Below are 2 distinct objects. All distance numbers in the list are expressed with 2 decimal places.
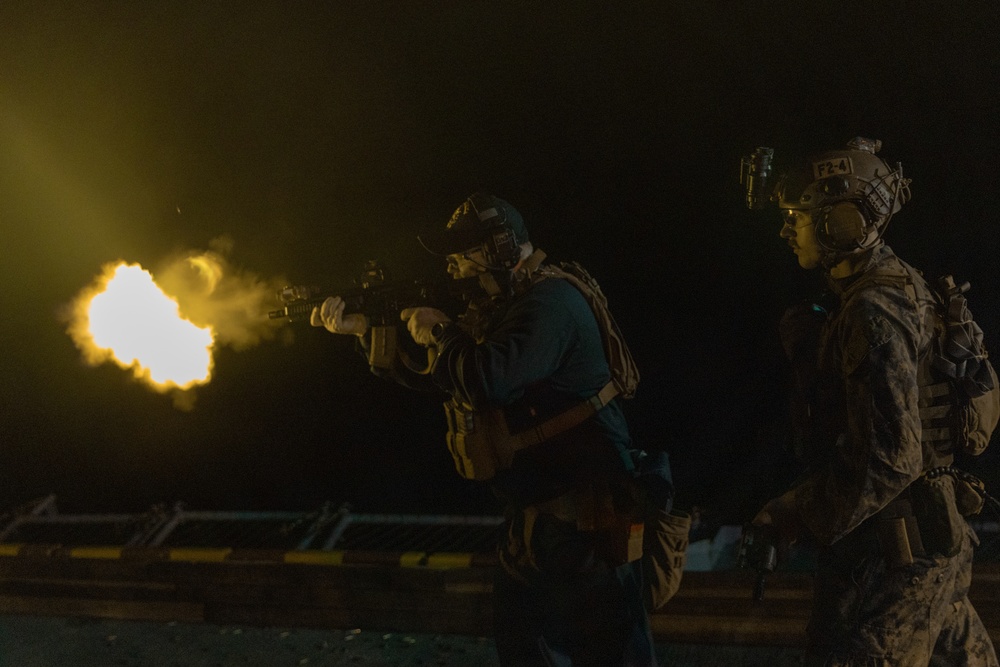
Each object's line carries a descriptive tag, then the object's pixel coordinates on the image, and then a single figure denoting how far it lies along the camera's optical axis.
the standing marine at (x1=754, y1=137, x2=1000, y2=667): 2.58
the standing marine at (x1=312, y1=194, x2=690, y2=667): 3.19
